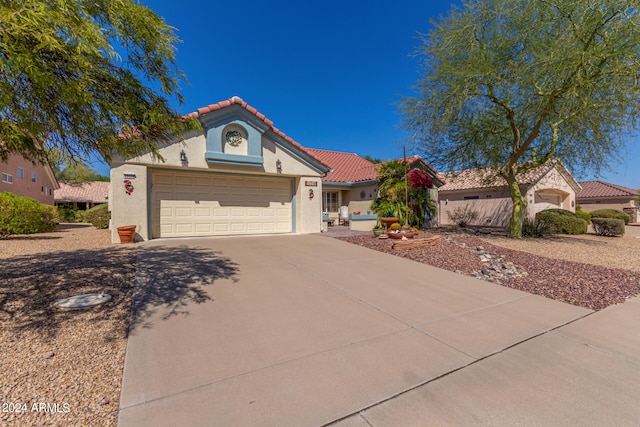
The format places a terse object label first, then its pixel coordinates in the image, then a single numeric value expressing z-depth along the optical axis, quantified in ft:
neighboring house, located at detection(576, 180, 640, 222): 84.89
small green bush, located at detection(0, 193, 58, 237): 35.93
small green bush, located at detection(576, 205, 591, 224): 66.71
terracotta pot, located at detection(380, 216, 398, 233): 36.27
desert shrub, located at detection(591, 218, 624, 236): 44.80
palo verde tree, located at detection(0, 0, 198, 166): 8.72
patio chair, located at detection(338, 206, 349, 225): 54.39
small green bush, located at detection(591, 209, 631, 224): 71.41
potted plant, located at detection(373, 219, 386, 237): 33.19
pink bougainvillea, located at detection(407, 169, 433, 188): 49.01
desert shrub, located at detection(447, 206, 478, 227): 66.69
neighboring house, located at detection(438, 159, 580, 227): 58.29
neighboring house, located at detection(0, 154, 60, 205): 61.11
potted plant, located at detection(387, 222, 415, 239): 29.60
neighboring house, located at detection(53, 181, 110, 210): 108.37
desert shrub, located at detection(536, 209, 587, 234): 47.93
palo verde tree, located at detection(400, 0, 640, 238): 26.22
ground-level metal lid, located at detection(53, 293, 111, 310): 12.16
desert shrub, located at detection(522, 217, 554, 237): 42.27
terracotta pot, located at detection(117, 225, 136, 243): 29.25
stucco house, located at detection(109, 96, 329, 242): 30.63
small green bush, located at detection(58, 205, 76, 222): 87.22
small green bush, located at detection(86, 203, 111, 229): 51.71
